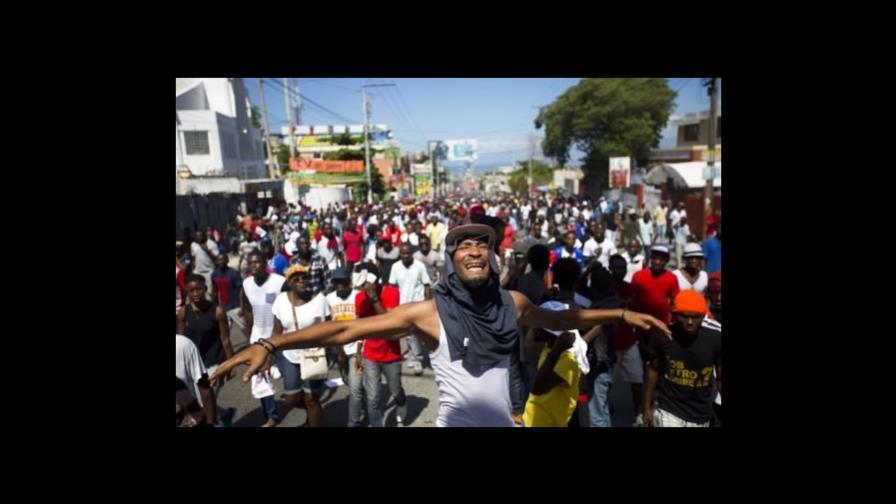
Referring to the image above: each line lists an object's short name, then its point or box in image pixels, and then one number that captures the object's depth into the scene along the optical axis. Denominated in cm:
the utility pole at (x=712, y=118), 1537
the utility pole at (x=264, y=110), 2482
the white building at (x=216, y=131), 2919
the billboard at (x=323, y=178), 3334
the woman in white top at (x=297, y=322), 457
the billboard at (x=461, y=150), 14200
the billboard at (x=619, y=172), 3081
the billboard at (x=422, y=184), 8124
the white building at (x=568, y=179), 5256
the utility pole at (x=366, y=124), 3265
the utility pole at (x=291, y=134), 2929
